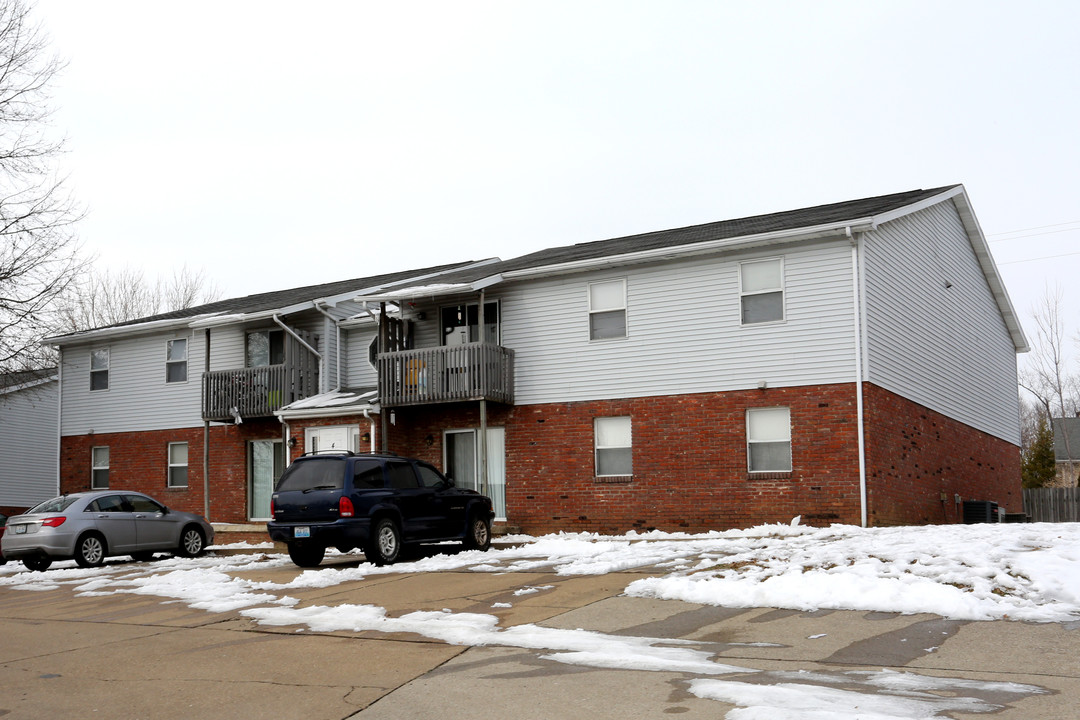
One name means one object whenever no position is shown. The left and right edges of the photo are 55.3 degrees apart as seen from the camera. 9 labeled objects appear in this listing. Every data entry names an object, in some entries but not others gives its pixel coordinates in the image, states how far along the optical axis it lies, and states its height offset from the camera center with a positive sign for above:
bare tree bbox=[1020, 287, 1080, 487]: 48.50 +1.65
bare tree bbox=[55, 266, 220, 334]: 51.69 +6.51
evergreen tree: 40.38 -1.79
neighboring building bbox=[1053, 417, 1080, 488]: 54.65 -1.65
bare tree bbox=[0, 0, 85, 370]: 24.34 +4.22
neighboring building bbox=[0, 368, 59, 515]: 35.94 -0.19
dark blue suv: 15.92 -1.16
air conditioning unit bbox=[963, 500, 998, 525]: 24.01 -2.10
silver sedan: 18.55 -1.70
